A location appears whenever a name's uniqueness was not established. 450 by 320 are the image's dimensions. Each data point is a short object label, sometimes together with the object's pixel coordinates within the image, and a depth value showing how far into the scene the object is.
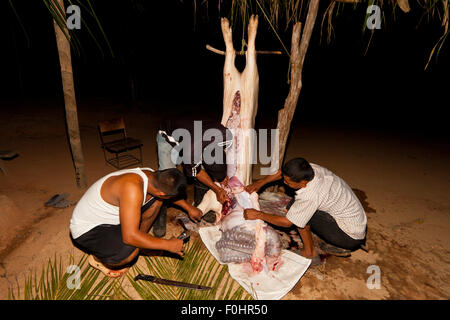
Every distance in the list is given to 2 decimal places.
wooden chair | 4.43
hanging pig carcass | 2.74
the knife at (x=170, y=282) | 2.41
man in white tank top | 2.10
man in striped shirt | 2.41
